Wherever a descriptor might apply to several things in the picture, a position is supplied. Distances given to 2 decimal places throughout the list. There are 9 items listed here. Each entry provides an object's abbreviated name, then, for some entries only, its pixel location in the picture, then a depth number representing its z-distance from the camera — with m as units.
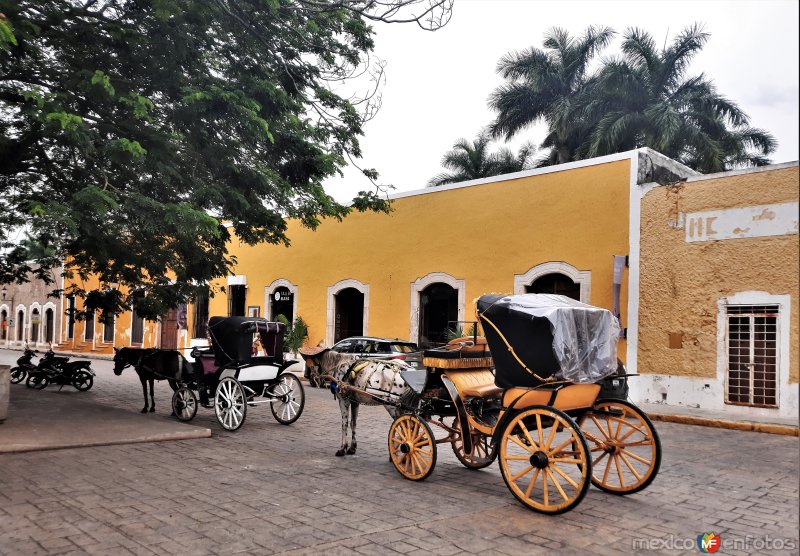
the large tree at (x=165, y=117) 8.11
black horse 10.56
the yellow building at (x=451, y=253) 14.81
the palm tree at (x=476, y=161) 31.03
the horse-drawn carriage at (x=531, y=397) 5.48
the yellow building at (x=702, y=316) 11.58
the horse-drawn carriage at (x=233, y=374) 9.77
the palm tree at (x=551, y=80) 27.64
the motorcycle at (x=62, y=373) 15.45
